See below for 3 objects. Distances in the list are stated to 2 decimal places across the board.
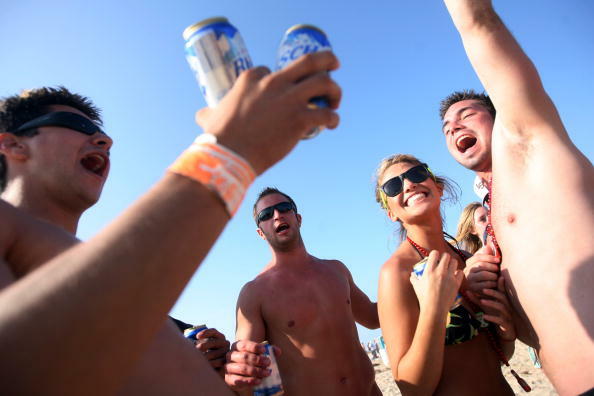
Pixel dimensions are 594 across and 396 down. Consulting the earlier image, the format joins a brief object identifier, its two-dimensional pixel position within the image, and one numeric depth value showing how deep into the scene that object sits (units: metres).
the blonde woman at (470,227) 4.20
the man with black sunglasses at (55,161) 0.52
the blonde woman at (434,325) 0.59
